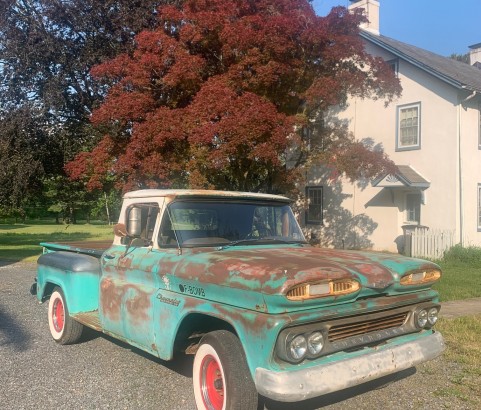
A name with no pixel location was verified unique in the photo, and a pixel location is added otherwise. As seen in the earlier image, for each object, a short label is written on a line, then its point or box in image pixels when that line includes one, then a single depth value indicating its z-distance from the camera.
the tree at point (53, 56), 15.90
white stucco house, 16.53
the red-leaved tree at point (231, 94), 11.02
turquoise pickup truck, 3.44
